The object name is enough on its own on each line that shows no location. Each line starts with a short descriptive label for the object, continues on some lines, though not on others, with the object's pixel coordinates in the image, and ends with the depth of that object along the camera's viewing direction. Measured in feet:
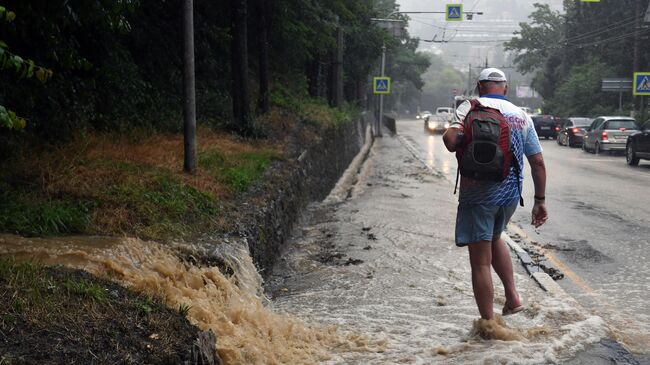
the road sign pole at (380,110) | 172.70
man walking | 19.24
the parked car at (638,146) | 80.23
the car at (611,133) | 103.14
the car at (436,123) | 191.01
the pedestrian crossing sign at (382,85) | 149.38
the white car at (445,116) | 193.88
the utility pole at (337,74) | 108.27
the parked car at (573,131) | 126.52
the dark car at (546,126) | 161.58
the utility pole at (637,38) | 149.89
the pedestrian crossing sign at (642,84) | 123.75
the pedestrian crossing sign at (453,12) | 107.76
